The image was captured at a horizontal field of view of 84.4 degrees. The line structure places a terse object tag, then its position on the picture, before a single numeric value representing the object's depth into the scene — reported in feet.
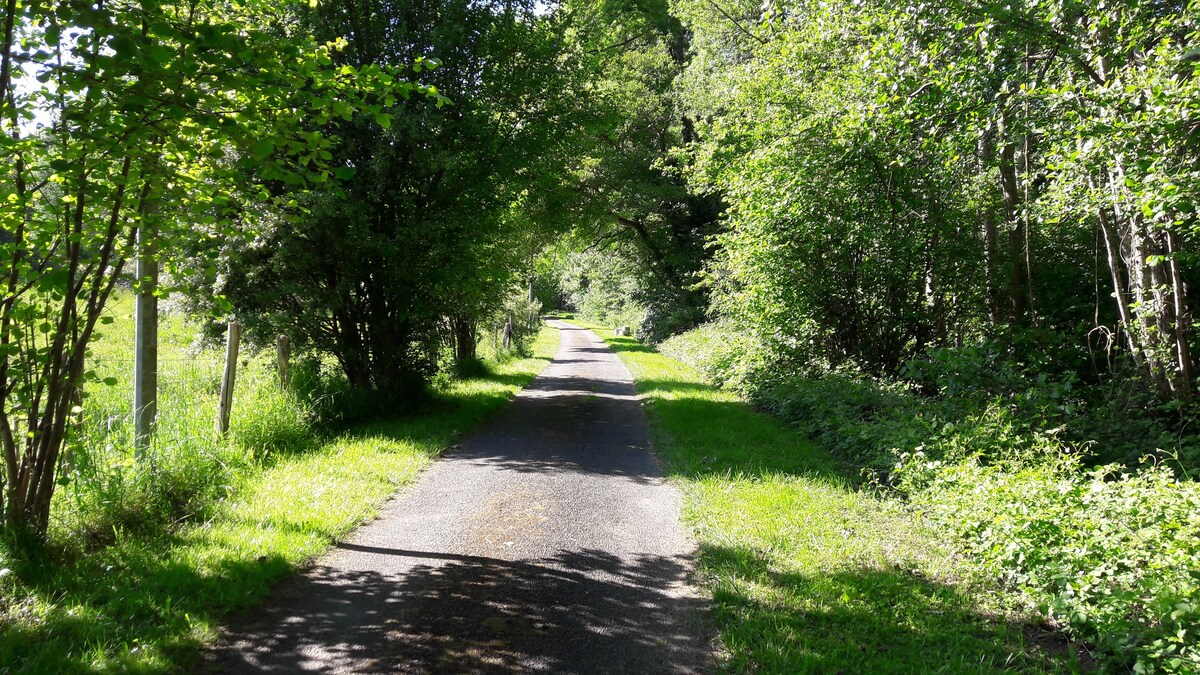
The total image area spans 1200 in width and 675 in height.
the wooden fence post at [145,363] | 20.67
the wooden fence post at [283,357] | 31.60
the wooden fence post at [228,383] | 25.00
